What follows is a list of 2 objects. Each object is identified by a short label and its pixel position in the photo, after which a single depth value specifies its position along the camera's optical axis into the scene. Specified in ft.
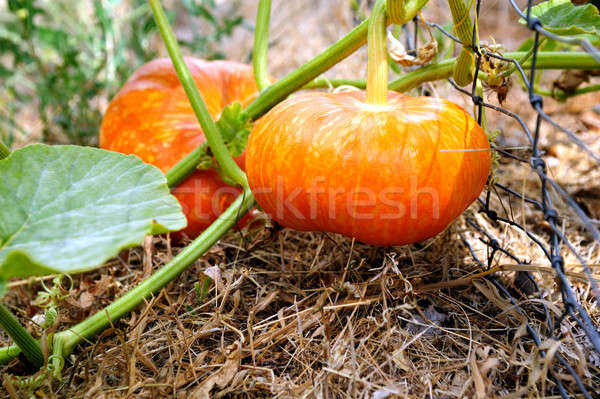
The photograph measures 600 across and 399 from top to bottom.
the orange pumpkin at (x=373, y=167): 2.99
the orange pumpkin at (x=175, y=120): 4.42
